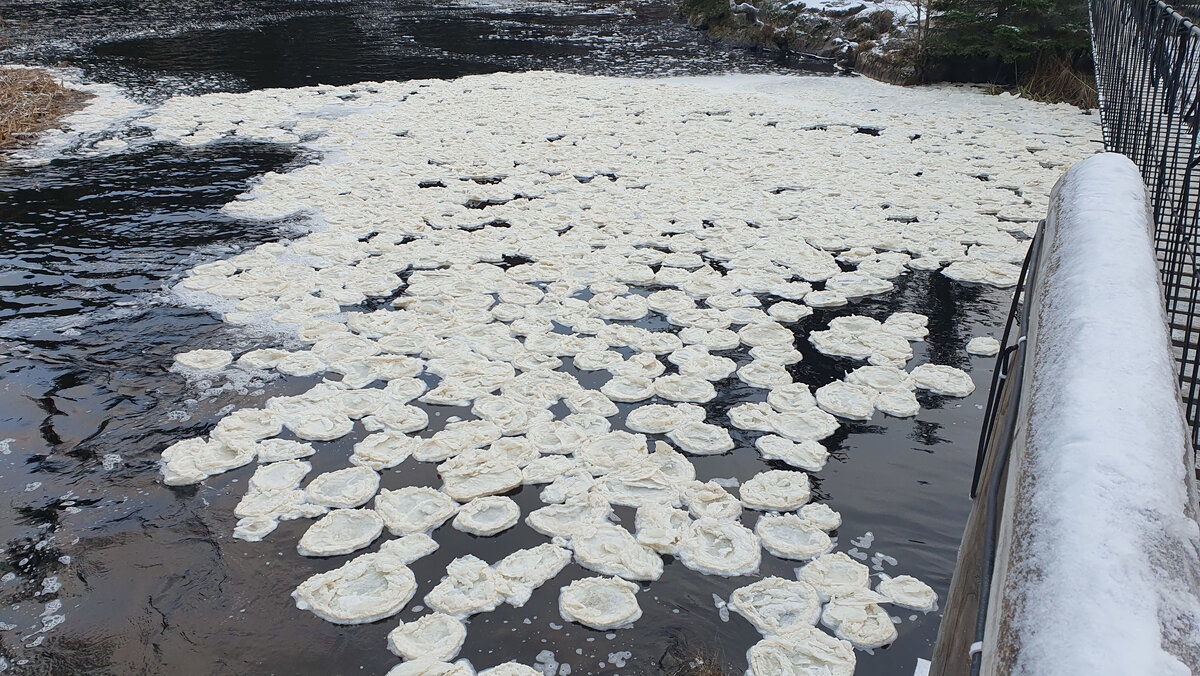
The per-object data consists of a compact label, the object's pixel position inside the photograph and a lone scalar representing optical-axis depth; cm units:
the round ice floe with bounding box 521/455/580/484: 367
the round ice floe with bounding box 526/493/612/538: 336
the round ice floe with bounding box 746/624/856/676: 269
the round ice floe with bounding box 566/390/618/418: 419
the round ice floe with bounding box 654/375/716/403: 434
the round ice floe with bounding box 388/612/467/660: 276
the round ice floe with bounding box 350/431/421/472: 379
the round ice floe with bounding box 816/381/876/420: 423
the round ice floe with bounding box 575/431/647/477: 376
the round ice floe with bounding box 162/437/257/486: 369
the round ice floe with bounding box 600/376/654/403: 432
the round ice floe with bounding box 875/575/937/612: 297
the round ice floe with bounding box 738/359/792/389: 449
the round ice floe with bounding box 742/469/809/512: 352
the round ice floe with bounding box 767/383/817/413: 427
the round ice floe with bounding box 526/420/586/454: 388
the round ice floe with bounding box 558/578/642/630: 291
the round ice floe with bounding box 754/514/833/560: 325
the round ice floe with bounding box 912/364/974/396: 445
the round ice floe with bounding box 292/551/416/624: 294
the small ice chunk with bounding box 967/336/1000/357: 485
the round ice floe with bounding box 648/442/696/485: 369
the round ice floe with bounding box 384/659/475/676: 266
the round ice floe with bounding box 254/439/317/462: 383
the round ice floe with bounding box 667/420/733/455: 391
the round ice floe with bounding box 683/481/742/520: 346
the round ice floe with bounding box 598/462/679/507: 354
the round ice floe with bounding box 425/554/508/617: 296
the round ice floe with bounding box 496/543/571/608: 304
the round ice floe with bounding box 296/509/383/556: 326
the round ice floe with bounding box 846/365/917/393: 446
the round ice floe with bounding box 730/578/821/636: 288
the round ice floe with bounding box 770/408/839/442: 404
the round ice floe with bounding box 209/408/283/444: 396
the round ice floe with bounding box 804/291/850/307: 542
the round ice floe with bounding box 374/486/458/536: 339
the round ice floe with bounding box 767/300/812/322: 524
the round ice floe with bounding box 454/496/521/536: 337
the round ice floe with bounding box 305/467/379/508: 354
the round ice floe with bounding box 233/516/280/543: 334
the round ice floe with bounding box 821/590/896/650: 281
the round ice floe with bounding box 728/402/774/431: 411
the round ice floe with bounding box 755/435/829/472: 382
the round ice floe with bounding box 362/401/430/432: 407
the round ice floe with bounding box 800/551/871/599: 305
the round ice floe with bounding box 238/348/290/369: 462
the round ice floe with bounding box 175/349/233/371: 460
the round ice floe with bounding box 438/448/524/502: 359
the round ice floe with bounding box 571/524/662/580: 314
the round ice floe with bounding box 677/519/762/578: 317
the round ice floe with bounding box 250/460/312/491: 363
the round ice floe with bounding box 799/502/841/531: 341
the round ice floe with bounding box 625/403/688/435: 405
